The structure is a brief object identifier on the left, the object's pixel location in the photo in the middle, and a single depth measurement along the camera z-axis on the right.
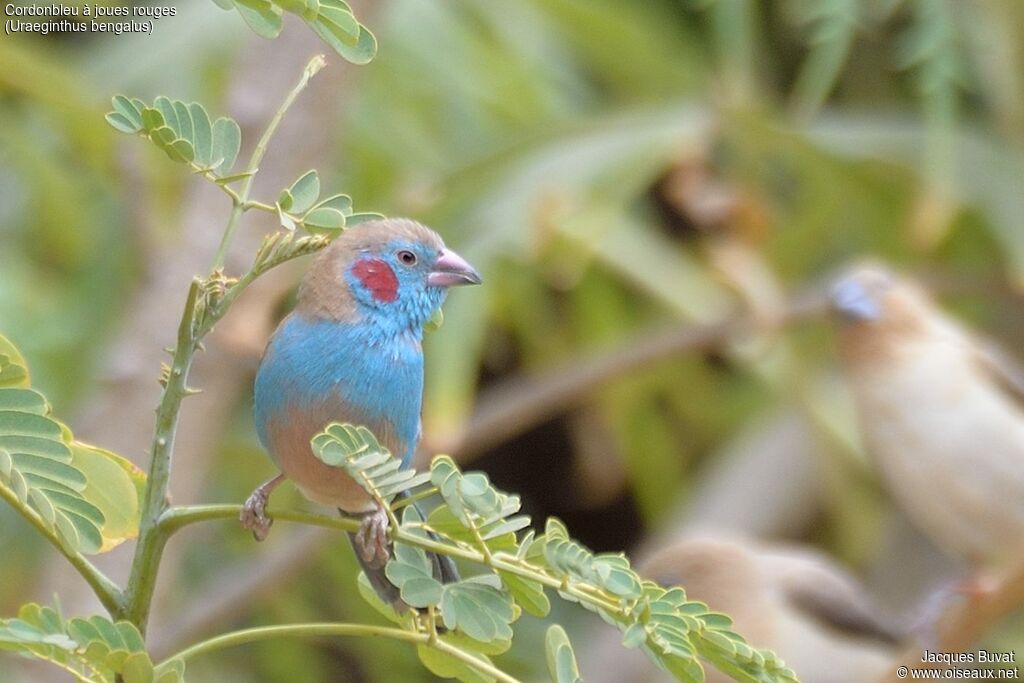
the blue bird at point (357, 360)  2.98
